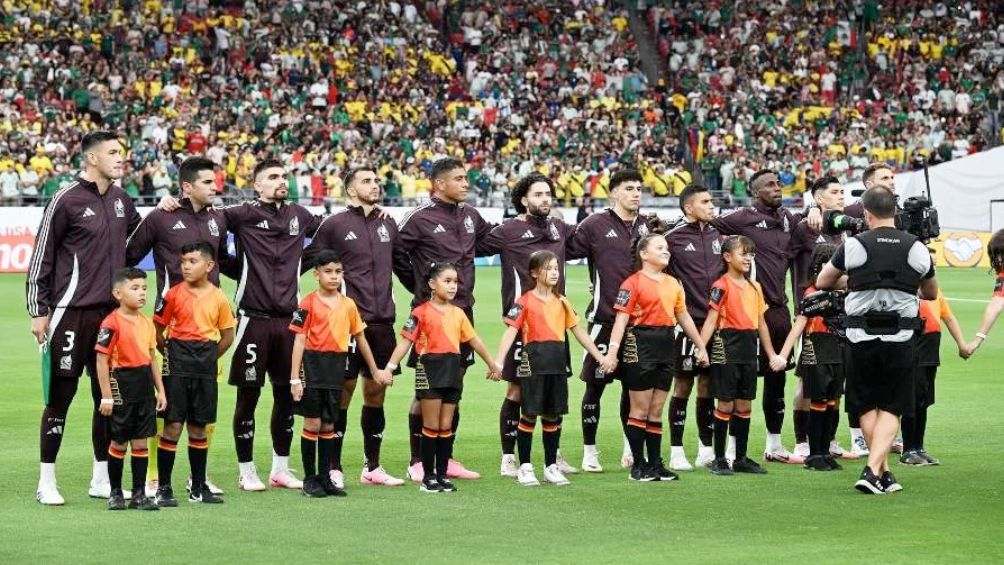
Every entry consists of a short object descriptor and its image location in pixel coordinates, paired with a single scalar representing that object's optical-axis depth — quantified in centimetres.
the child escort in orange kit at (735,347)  1235
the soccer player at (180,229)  1132
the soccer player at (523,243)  1241
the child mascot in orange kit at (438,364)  1143
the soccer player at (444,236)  1223
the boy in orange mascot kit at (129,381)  1052
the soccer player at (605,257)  1255
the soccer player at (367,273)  1197
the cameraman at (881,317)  1094
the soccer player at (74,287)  1088
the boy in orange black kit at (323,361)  1133
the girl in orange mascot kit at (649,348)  1192
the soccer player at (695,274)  1270
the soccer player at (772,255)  1295
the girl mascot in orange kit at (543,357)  1173
